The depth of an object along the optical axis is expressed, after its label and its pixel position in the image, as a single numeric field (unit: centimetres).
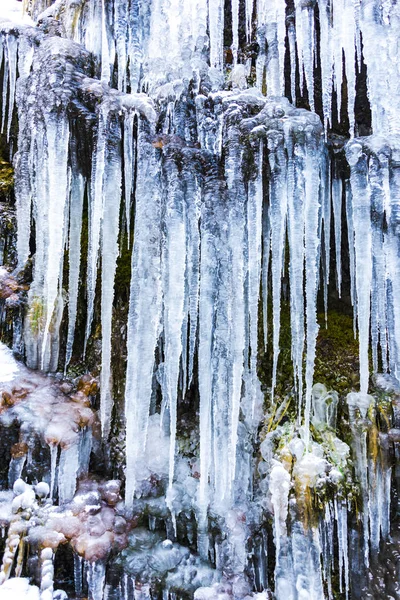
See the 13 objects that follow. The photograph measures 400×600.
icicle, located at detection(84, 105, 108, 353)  354
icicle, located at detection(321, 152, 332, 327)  393
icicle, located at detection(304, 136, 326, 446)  327
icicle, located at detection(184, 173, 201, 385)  346
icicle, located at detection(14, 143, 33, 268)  435
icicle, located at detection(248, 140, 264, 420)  345
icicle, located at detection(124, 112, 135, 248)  370
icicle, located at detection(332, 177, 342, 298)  398
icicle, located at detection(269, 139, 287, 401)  340
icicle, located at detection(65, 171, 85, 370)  384
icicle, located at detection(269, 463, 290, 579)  337
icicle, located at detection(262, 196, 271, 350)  391
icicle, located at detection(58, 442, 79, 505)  358
